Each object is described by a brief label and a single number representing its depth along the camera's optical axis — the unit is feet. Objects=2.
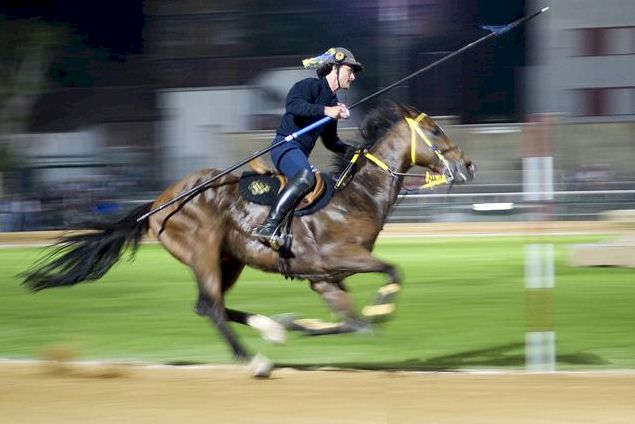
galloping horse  63.51
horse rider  63.46
